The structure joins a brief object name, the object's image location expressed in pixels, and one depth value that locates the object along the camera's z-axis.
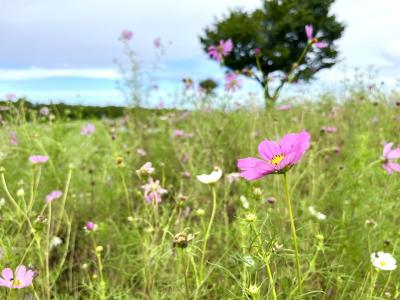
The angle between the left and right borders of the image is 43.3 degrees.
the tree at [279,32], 18.09
